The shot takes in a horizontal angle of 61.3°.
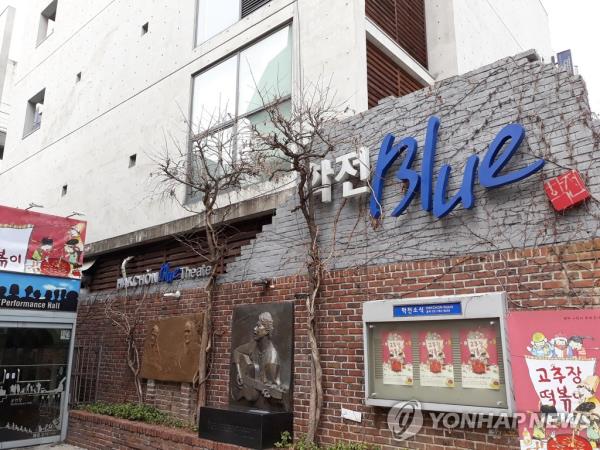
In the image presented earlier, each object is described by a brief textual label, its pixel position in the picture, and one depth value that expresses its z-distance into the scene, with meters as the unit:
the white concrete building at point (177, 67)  9.02
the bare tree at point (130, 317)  9.79
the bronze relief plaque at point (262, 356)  7.02
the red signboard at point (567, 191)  4.92
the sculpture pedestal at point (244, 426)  6.41
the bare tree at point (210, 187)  8.32
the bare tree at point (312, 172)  6.50
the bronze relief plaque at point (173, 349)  8.61
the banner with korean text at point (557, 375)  4.61
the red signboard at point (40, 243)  9.37
